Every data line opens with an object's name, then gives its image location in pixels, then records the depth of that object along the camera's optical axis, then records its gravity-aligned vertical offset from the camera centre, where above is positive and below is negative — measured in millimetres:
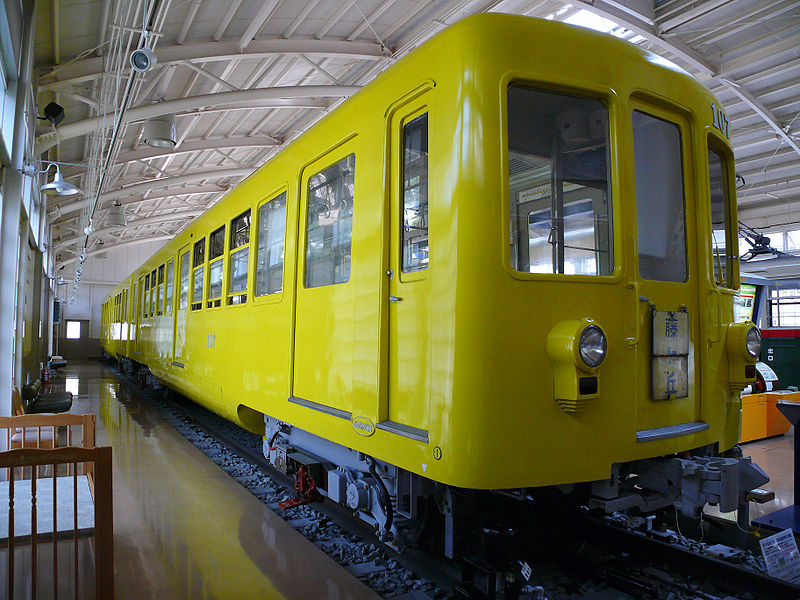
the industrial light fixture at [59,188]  7418 +1826
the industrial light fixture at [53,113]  9578 +3582
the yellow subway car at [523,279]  2701 +273
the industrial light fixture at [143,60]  5965 +2763
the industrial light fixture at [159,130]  11703 +4018
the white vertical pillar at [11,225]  6465 +1197
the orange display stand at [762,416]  8516 -1262
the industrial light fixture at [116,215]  19844 +3962
